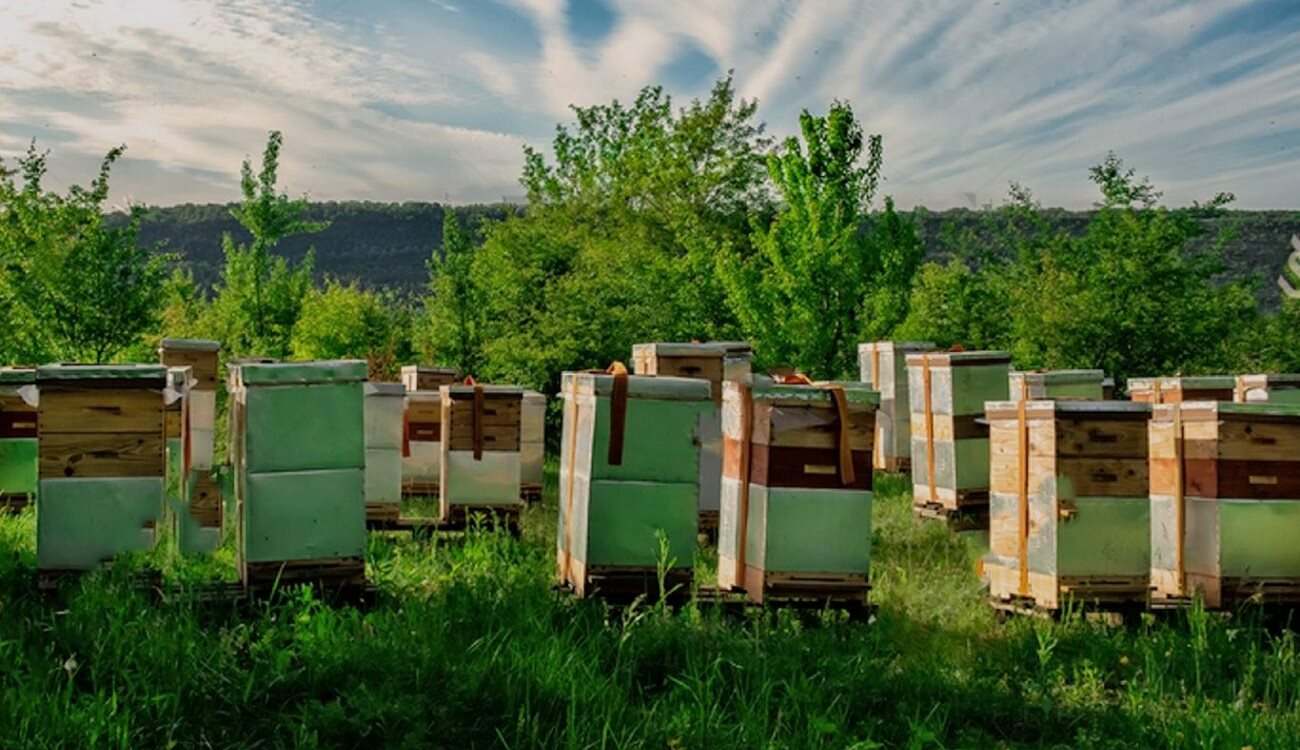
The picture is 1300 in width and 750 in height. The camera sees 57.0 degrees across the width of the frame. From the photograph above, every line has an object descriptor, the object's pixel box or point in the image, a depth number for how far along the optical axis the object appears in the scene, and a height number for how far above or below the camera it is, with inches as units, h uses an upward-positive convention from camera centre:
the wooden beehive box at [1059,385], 385.4 +1.1
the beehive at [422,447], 404.8 -21.3
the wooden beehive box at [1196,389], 385.4 +0.1
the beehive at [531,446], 427.8 -21.9
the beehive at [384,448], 358.0 -19.3
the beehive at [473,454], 371.9 -21.5
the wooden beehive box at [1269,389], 379.9 +0.3
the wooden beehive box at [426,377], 501.0 +3.1
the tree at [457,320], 886.4 +49.2
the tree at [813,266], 724.7 +75.3
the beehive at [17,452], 353.4 -20.8
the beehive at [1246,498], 265.9 -24.1
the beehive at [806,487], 247.4 -20.8
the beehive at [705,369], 350.3 +5.1
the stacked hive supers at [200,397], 371.6 -4.5
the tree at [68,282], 626.8 +53.8
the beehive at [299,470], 231.3 -16.8
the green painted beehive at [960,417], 385.7 -9.7
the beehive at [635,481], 243.4 -19.6
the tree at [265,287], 906.1 +95.7
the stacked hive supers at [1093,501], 267.6 -25.1
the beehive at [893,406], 464.8 -7.4
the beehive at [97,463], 231.5 -15.7
